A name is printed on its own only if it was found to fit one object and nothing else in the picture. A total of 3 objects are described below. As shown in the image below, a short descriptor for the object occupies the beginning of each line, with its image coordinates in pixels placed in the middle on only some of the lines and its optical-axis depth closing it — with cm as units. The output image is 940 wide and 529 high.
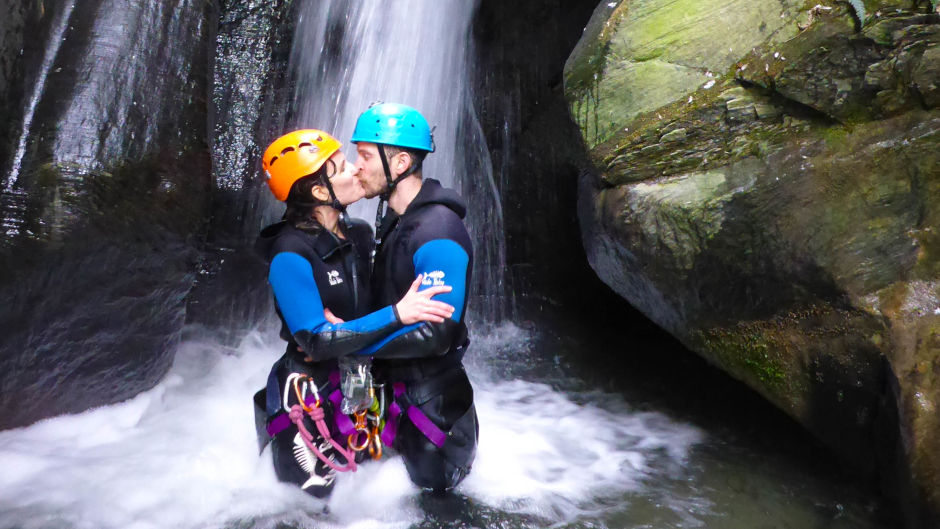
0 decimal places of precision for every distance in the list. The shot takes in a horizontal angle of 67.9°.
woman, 305
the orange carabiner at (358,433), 330
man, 315
